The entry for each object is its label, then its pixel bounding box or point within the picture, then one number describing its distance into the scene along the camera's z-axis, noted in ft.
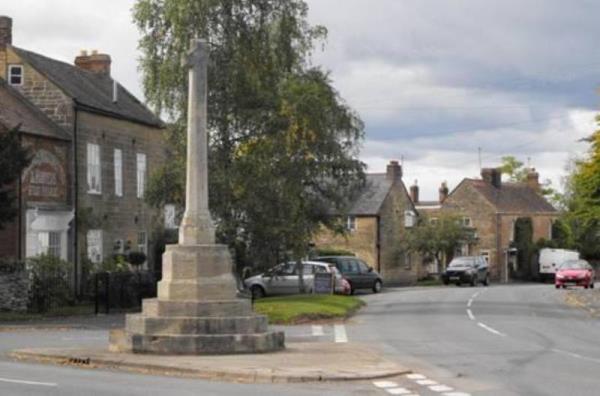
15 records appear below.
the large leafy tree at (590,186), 143.02
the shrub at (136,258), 143.95
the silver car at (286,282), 147.95
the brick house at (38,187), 123.24
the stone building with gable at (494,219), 297.33
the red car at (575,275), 201.77
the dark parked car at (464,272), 219.41
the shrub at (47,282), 117.91
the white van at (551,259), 281.74
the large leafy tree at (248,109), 122.42
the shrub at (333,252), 199.93
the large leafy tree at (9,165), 106.93
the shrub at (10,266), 114.55
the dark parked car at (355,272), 169.78
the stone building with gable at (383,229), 240.12
